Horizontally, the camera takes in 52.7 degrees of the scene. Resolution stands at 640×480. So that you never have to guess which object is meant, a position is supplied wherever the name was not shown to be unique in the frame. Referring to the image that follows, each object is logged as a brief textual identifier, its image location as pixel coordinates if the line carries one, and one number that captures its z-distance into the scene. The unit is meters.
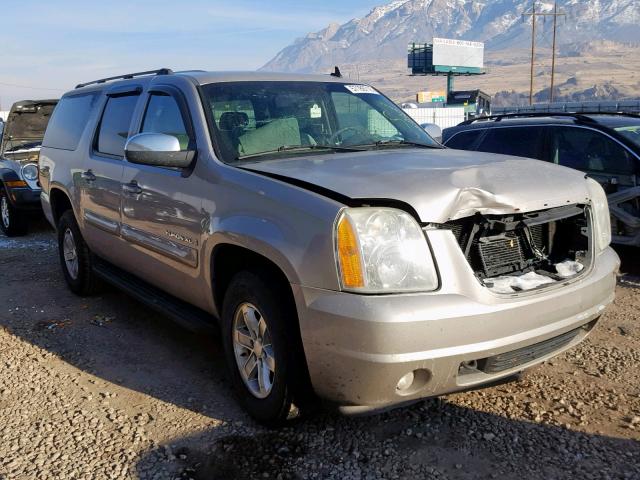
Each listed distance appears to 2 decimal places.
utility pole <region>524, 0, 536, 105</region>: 55.75
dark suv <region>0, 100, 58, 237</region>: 9.36
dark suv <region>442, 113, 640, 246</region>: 6.43
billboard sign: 85.62
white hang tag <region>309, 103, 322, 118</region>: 4.30
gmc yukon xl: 2.79
